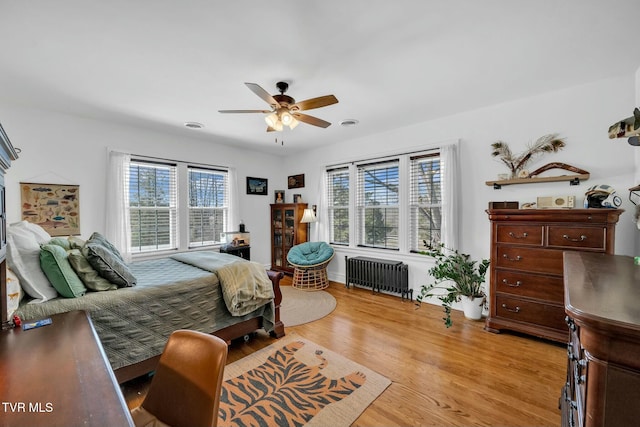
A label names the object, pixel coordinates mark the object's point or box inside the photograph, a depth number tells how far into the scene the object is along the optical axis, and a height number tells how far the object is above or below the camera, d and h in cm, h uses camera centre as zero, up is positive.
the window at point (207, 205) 459 +12
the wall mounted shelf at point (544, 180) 272 +33
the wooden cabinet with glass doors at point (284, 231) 529 -40
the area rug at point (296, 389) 175 -135
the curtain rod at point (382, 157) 380 +88
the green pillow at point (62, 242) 227 -26
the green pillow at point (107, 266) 202 -42
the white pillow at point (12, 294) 142 -46
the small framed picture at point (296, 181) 560 +66
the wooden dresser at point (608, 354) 60 -34
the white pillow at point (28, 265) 172 -35
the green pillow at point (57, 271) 180 -41
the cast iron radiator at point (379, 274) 394 -100
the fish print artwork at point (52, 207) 311 +7
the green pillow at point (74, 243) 242 -29
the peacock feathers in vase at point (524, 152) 288 +68
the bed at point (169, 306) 184 -76
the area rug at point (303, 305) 329 -132
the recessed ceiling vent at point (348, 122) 366 +126
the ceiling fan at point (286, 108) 229 +96
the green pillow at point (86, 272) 196 -45
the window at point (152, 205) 398 +11
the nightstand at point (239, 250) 464 -70
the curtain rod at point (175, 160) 393 +84
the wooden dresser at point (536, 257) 238 -48
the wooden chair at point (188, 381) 96 -66
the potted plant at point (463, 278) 319 -83
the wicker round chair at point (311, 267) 450 -96
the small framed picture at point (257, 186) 533 +54
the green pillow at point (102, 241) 240 -27
